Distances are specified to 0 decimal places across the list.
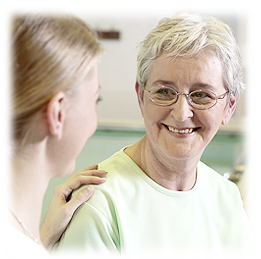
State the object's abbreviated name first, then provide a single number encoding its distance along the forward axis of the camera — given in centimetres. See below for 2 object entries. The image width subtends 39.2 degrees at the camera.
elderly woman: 99
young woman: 61
